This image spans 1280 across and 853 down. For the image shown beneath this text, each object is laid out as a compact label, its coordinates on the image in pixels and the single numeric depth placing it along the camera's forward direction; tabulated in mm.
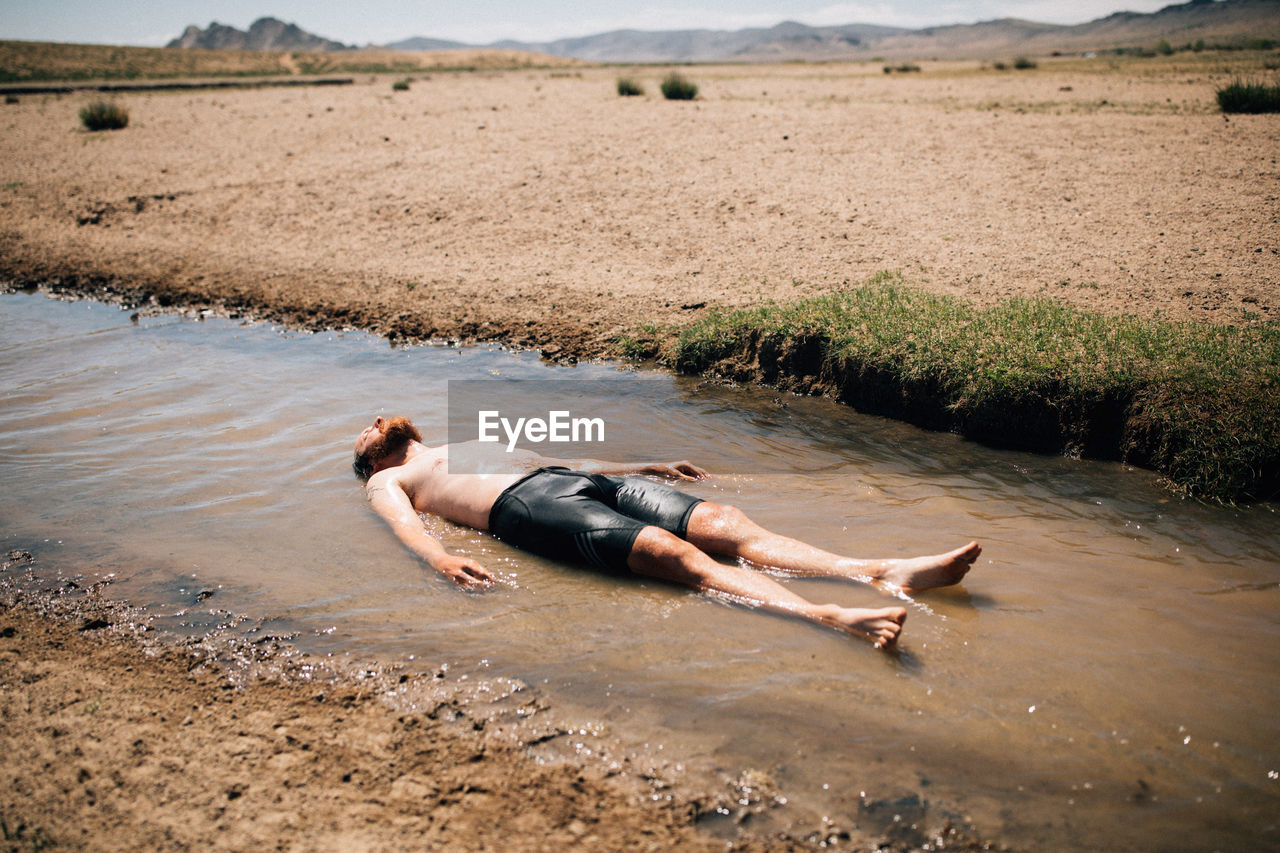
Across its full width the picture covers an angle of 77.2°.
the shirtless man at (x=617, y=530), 3725
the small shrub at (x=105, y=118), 17922
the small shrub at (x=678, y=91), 18266
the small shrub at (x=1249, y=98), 11641
